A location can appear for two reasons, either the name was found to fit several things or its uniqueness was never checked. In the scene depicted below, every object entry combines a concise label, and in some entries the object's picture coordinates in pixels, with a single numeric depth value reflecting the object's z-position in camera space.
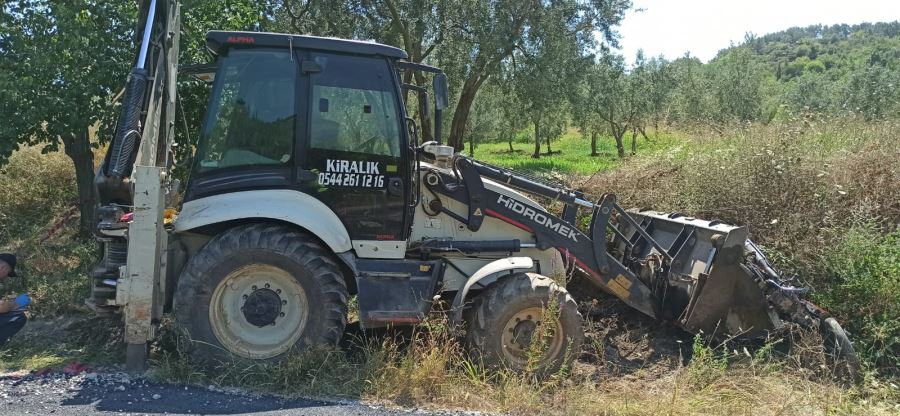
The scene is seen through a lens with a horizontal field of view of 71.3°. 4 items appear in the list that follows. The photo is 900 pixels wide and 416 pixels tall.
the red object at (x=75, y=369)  4.63
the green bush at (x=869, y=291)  5.51
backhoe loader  4.58
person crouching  5.13
